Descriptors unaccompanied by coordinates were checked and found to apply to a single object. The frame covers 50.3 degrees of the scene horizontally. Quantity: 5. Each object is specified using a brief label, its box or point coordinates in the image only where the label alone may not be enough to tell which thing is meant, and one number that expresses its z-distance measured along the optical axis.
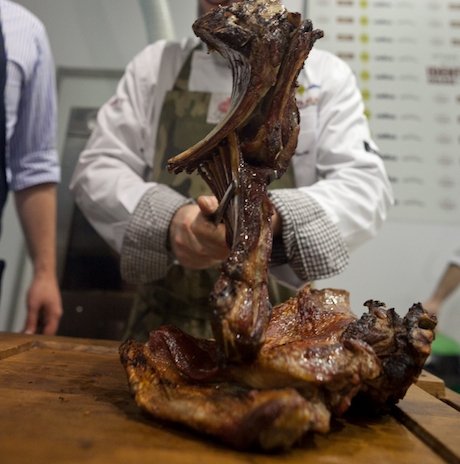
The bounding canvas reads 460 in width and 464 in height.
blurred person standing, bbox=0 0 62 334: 1.64
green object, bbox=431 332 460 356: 1.96
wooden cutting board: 0.52
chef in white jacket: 1.17
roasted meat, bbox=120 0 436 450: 0.61
